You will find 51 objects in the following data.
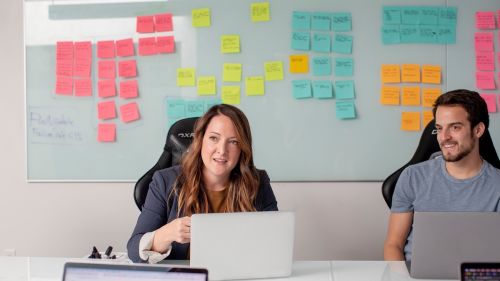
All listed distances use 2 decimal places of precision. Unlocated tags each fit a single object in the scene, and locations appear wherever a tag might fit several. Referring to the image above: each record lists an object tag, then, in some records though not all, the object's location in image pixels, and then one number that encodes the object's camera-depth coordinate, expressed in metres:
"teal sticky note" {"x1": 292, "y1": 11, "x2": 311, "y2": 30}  3.40
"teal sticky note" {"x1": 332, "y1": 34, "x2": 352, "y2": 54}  3.39
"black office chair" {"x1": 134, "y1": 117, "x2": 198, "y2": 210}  2.57
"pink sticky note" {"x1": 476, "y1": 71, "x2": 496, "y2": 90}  3.34
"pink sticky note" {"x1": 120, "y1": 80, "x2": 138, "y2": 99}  3.51
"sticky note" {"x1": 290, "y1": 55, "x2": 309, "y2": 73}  3.41
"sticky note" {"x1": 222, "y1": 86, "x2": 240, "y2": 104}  3.46
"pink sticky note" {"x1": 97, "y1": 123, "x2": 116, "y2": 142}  3.53
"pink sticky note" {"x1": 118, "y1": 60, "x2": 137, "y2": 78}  3.50
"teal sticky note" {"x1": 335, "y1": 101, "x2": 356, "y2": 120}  3.40
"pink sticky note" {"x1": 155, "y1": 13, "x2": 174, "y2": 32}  3.46
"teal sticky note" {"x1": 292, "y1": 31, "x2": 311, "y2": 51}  3.40
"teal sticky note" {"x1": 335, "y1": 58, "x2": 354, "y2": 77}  3.40
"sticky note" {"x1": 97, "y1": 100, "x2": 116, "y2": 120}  3.52
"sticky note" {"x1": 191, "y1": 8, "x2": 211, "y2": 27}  3.44
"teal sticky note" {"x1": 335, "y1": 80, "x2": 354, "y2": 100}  3.39
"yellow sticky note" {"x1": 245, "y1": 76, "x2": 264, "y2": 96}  3.44
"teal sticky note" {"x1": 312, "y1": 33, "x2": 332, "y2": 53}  3.39
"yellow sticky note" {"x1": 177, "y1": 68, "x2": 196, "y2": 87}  3.47
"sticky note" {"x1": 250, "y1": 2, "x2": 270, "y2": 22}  3.42
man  2.25
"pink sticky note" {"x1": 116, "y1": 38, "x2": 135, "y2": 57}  3.50
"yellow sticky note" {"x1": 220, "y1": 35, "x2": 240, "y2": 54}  3.45
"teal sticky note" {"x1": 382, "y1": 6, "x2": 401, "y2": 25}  3.36
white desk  1.75
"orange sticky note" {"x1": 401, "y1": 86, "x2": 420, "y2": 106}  3.37
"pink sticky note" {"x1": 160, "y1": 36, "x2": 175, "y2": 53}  3.47
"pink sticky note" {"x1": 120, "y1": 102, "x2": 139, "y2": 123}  3.51
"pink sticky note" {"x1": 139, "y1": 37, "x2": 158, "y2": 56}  3.49
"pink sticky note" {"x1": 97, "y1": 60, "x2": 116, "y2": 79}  3.51
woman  2.09
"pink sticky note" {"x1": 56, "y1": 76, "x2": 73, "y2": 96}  3.55
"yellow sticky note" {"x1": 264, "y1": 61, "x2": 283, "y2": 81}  3.43
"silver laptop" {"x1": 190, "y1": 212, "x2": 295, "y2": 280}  1.62
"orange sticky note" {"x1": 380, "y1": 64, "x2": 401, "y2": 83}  3.38
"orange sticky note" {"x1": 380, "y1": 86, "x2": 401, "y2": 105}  3.38
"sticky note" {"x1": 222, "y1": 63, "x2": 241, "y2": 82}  3.45
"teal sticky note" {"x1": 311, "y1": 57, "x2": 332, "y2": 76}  3.40
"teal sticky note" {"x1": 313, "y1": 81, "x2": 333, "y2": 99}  3.40
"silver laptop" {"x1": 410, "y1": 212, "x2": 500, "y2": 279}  1.61
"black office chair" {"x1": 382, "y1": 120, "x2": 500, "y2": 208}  2.50
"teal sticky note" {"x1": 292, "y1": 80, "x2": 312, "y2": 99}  3.41
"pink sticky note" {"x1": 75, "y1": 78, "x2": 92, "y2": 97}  3.53
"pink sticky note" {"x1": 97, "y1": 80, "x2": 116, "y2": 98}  3.52
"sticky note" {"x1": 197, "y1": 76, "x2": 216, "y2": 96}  3.46
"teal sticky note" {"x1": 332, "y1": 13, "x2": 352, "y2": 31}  3.39
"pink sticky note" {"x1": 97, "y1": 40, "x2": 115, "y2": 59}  3.51
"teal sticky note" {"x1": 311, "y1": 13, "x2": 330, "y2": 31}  3.39
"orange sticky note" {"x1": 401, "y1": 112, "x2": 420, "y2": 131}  3.38
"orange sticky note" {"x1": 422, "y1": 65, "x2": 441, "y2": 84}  3.36
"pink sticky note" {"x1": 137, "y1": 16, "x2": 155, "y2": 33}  3.48
